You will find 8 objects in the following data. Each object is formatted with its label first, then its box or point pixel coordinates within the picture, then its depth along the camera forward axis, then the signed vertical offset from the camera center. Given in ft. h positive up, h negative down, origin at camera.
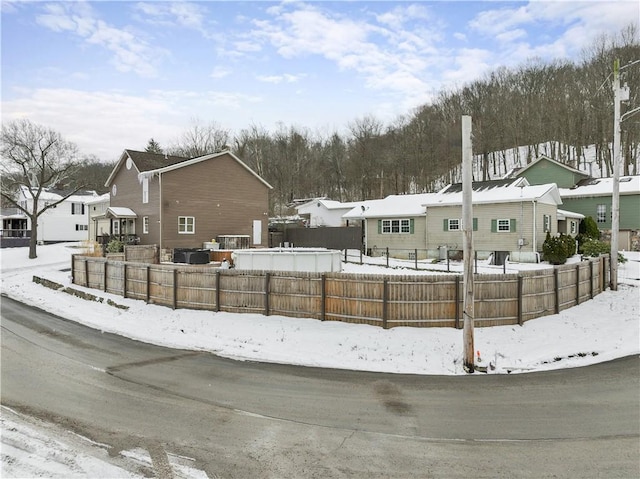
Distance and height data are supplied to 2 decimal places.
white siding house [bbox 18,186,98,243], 161.89 +5.20
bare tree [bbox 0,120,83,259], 114.52 +24.28
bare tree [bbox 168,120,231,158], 217.97 +48.14
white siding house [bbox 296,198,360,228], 153.07 +8.10
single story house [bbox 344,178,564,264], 84.38 +2.78
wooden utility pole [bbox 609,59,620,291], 53.75 +5.22
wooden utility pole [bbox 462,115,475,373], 29.73 -1.64
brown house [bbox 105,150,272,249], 97.96 +8.59
